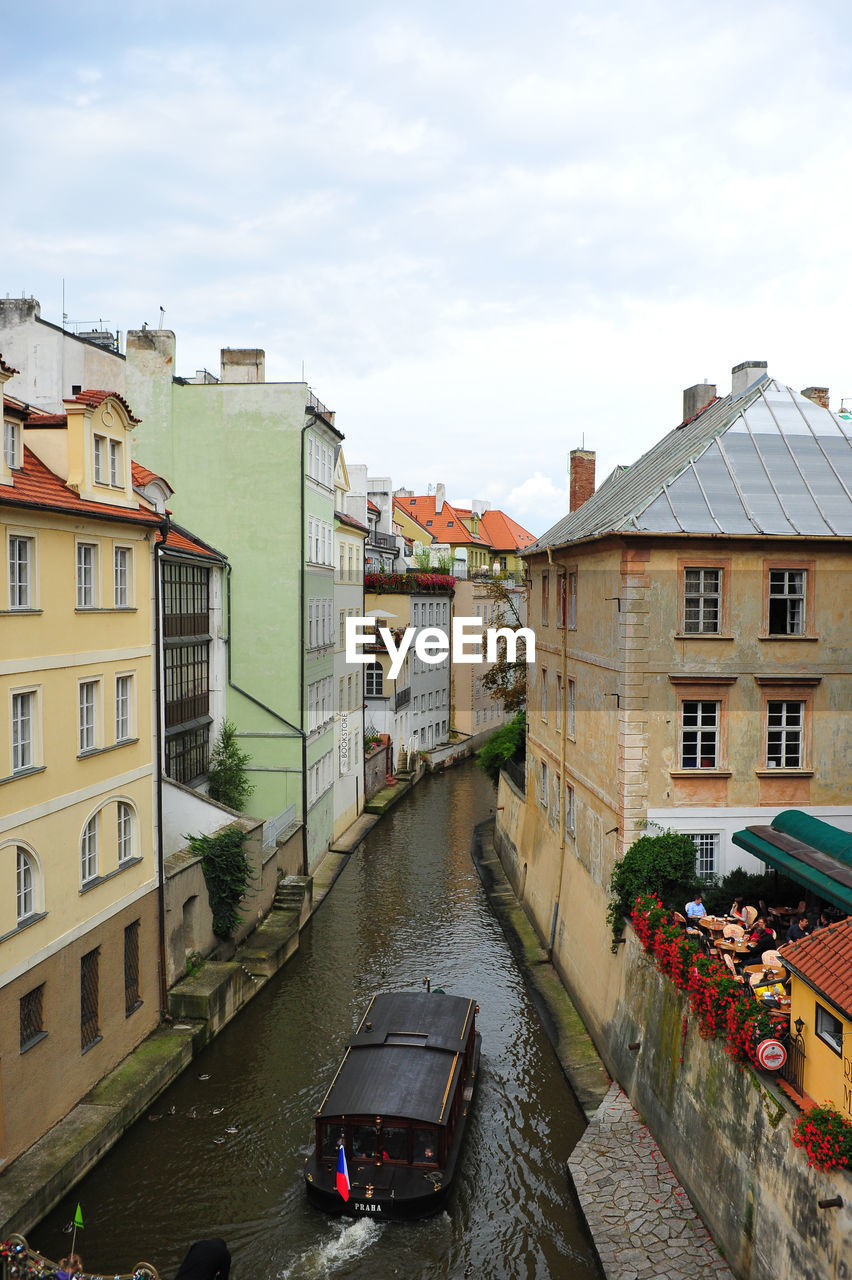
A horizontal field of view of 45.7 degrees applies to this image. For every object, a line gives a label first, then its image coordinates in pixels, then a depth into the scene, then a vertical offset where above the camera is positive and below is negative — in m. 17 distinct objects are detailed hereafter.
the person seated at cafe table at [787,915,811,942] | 19.05 -6.12
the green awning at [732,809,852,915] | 17.42 -4.67
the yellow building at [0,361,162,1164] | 16.84 -2.95
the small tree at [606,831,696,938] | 20.94 -5.51
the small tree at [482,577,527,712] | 48.53 -3.44
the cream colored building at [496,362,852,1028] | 21.45 -0.97
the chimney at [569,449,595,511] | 39.47 +5.02
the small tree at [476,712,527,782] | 42.31 -5.99
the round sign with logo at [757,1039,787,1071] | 13.79 -6.12
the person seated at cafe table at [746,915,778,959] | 19.17 -6.40
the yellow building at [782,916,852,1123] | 12.34 -5.21
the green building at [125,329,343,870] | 33.31 +3.07
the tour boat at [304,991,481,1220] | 17.03 -9.23
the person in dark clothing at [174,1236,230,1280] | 13.31 -8.75
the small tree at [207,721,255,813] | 32.50 -5.40
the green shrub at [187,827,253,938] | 26.06 -6.96
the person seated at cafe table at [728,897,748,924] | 19.95 -6.13
